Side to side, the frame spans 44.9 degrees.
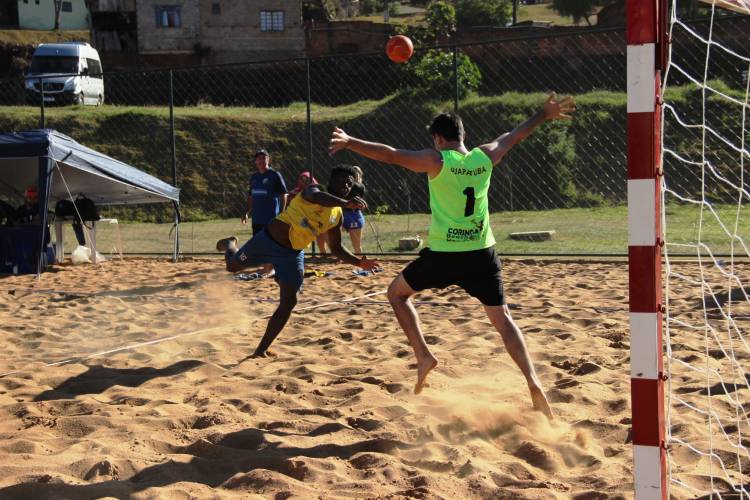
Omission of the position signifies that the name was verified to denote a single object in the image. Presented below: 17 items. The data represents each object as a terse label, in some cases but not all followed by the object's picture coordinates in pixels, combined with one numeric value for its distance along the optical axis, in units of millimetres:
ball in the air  8109
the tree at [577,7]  57062
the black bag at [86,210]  14609
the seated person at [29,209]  13898
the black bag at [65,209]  14422
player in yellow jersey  6855
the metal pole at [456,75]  13094
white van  31516
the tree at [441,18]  40178
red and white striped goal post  3090
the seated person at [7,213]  13797
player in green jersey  5062
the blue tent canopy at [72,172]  12797
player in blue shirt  12336
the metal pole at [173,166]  14683
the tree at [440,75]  25781
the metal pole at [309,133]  13506
